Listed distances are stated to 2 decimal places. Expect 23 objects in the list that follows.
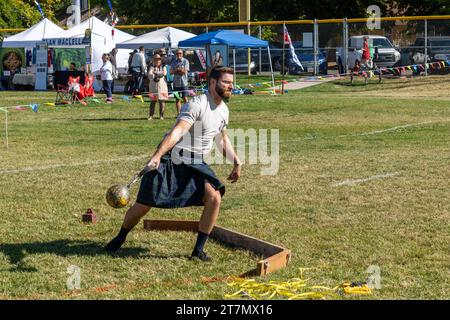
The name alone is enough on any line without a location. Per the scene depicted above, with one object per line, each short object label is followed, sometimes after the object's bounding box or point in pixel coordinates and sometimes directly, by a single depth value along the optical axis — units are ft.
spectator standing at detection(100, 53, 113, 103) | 86.33
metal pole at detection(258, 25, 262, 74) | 119.44
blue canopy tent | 96.58
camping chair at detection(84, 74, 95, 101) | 95.81
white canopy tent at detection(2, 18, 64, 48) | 116.37
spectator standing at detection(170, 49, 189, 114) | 68.74
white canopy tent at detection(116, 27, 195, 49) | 106.93
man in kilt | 23.62
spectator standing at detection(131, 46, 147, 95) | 98.48
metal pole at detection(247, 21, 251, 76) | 118.68
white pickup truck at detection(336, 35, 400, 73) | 114.01
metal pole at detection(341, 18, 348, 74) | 112.68
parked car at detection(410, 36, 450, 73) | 110.63
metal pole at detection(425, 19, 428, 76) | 110.22
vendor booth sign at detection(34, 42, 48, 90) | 113.39
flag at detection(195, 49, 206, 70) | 113.19
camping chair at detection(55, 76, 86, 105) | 88.58
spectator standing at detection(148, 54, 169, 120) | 65.31
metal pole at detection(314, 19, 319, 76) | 115.61
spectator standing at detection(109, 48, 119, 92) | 103.19
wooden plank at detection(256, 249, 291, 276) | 21.86
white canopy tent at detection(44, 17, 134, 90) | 111.30
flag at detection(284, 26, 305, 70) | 100.89
